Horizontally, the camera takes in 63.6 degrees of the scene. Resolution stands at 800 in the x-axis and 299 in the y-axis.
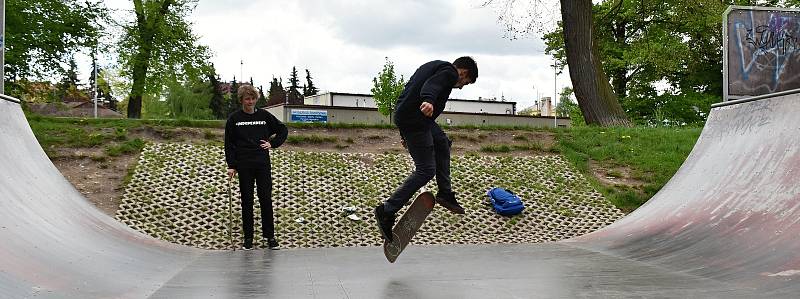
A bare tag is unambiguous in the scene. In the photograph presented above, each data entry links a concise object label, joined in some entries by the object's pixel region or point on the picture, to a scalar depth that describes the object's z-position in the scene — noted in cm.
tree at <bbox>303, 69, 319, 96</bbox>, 12490
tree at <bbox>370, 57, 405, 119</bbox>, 5653
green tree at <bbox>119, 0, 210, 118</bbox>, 2867
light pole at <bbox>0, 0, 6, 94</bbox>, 666
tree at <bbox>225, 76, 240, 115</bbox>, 9090
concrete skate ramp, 393
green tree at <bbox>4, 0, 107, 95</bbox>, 1675
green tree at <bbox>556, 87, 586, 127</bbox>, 5825
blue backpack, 939
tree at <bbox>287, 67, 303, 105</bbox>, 11572
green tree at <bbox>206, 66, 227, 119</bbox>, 8006
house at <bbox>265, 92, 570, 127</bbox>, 5780
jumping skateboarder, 523
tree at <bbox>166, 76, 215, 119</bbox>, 7394
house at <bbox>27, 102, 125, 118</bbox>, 5888
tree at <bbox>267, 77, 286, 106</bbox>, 11048
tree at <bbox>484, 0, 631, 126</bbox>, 1742
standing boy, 732
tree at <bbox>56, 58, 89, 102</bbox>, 2129
